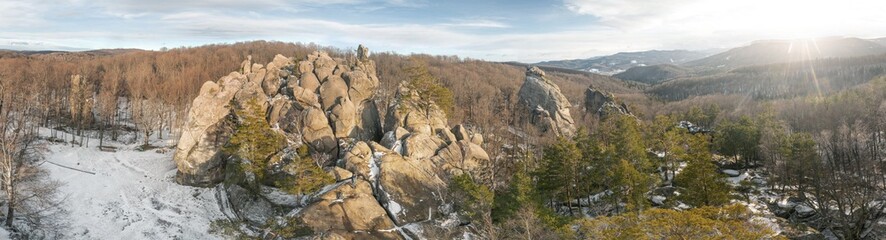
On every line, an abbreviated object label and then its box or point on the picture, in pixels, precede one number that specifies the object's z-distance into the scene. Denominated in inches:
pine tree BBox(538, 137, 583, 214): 1681.8
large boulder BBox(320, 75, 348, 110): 2170.3
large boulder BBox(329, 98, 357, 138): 2022.6
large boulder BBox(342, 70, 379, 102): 2277.3
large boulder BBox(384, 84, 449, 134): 2102.6
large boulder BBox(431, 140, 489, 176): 1854.1
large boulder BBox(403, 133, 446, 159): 1827.0
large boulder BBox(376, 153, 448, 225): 1588.3
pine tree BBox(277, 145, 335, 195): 1547.7
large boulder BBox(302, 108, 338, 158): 1932.8
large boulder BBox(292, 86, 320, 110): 2119.0
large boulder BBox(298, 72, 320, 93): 2220.7
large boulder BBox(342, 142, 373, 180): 1663.4
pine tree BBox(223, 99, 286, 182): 1689.2
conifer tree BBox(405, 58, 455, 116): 2309.3
